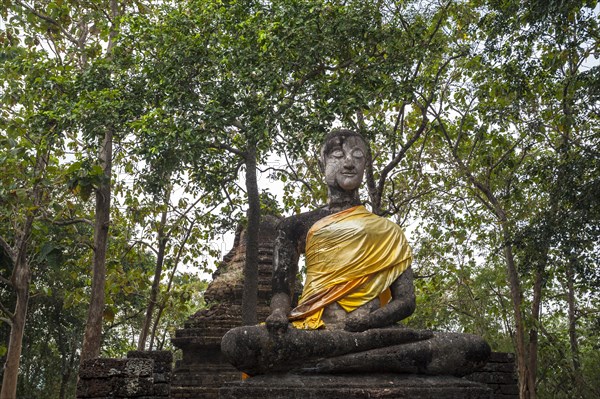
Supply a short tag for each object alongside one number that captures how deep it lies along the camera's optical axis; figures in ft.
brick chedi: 28.40
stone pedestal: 15.74
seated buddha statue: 16.31
